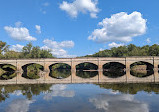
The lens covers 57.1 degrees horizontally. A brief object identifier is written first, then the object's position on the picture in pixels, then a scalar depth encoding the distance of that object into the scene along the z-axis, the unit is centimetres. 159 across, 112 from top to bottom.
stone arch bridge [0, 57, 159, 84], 5384
